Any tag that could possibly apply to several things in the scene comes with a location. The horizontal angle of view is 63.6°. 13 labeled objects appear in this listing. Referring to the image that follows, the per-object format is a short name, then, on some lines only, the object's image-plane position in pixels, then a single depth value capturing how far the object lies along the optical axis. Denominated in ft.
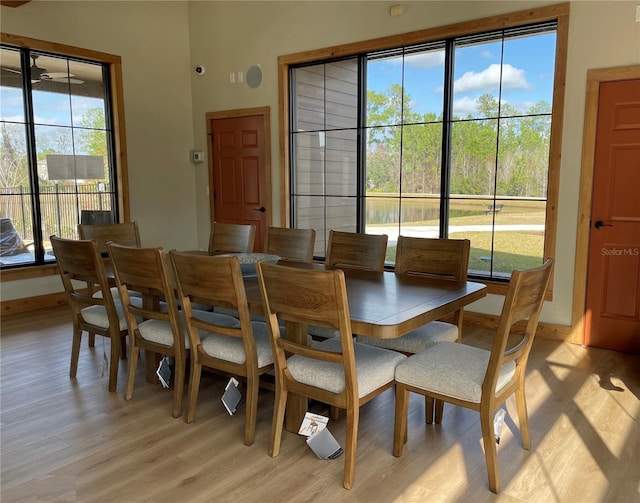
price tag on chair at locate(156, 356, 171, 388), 9.90
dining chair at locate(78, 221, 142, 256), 12.80
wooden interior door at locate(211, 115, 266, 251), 19.31
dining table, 6.75
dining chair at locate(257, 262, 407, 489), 6.48
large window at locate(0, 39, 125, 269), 15.97
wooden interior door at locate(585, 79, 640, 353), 12.08
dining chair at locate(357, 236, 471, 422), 8.81
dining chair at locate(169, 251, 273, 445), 7.59
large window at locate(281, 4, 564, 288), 13.67
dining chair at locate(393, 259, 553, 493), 6.54
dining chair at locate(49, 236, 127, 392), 9.66
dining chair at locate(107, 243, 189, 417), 8.55
